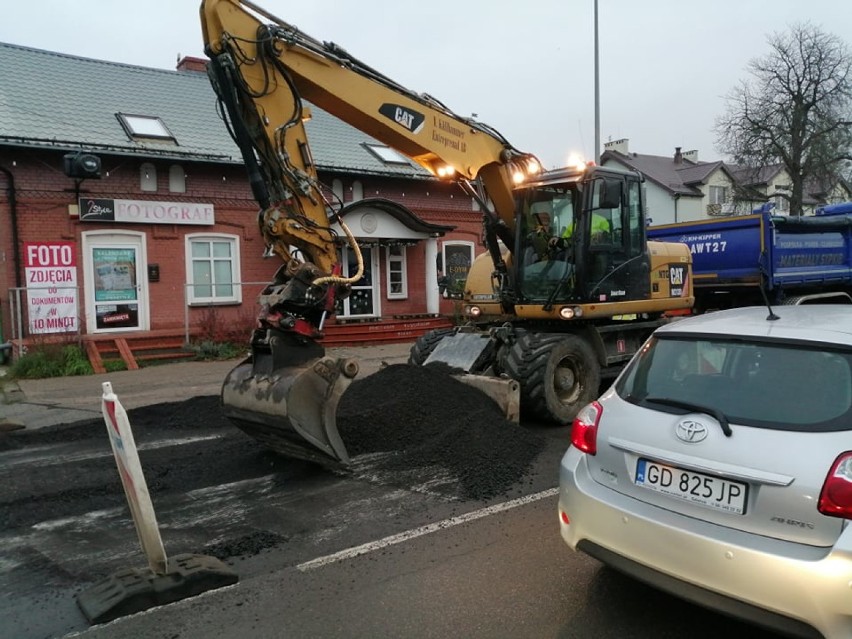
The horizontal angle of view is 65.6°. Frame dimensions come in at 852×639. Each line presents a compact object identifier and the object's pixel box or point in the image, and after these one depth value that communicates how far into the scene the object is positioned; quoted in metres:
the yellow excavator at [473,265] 5.94
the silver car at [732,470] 2.68
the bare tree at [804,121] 31.12
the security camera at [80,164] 13.28
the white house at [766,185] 33.06
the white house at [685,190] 45.44
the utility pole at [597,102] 18.06
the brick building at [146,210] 13.73
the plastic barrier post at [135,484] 3.77
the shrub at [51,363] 12.37
